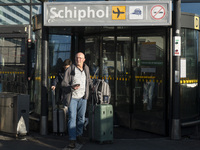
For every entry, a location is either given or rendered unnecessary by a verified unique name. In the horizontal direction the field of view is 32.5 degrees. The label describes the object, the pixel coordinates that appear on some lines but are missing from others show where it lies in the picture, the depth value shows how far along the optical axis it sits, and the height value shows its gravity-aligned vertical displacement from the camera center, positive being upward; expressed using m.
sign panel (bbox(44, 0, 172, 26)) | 6.70 +1.27
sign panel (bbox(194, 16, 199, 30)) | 7.34 +1.19
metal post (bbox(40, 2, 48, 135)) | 7.20 -0.21
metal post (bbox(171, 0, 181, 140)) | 6.84 +0.13
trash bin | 6.93 -0.69
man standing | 6.12 -0.29
